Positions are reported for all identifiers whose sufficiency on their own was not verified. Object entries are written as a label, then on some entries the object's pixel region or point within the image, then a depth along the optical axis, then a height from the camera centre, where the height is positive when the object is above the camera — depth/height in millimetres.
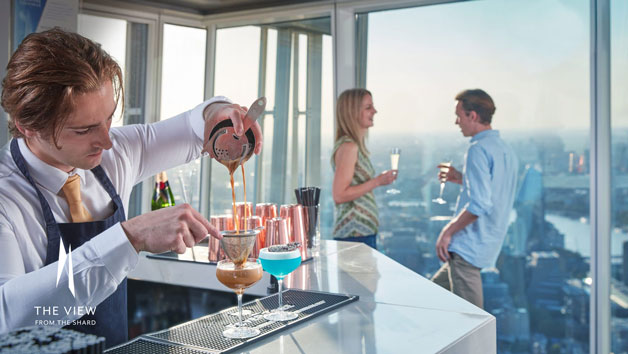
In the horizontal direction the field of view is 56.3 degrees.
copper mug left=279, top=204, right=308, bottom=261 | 2512 -128
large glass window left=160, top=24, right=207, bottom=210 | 5031 +948
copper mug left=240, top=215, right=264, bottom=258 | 2387 -142
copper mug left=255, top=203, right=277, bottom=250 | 2514 -87
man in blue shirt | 3498 -109
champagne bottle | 3285 -29
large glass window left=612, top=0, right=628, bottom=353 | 3699 +129
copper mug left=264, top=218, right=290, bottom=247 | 2363 -166
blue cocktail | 1792 -214
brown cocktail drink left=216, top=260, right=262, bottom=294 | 1593 -230
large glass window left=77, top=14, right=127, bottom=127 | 4469 +1214
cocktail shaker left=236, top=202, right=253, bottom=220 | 2549 -86
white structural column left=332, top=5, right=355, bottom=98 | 4516 +1123
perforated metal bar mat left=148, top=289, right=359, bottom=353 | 1462 -367
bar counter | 1488 -370
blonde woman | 3604 +63
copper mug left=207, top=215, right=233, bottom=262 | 2520 -167
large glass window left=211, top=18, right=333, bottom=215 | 4754 +844
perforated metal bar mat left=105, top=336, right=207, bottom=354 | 1382 -383
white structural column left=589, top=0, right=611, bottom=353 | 3752 +148
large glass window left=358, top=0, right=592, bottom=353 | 3871 +425
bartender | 1364 -48
